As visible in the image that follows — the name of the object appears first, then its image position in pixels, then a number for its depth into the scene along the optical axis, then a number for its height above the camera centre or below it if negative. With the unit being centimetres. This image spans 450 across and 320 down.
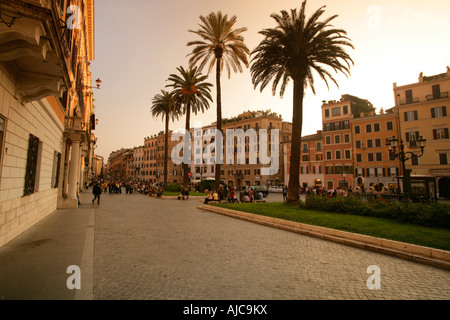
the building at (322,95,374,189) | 4716 +849
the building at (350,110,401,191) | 4125 +615
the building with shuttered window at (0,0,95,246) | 448 +245
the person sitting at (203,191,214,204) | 2030 -160
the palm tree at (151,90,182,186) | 3891 +1271
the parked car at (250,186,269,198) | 3859 -143
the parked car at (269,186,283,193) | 4939 -170
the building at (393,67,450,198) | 3484 +936
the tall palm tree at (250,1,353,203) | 1631 +924
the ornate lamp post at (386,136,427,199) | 1378 +156
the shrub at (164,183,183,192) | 3616 -107
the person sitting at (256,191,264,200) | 2268 -146
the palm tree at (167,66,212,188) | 3212 +1254
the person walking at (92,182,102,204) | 1944 -86
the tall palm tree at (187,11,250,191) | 2394 +1413
